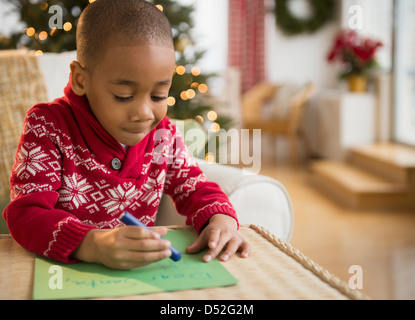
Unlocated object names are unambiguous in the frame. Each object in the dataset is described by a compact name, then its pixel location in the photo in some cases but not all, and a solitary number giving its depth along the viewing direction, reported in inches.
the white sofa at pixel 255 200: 47.4
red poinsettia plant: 184.4
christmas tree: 107.3
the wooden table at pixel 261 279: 22.9
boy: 28.4
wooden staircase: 143.5
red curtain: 242.1
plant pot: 192.1
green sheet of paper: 23.1
